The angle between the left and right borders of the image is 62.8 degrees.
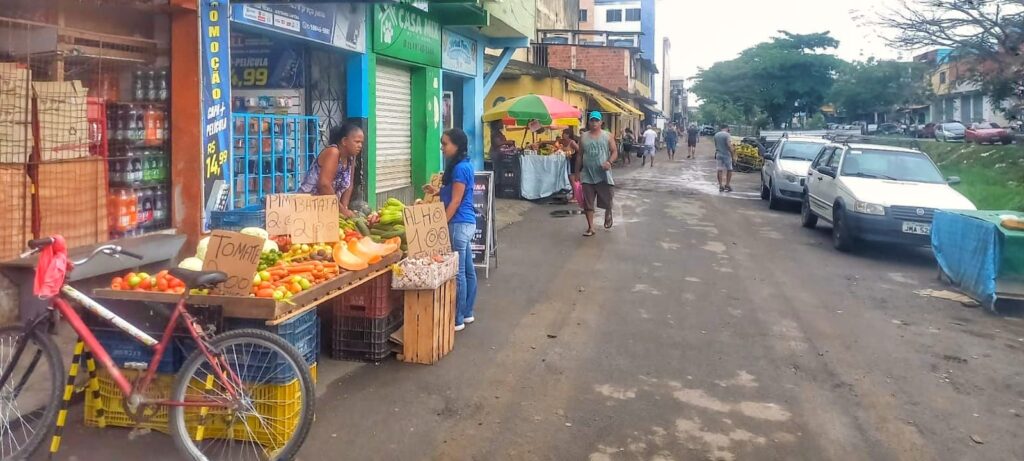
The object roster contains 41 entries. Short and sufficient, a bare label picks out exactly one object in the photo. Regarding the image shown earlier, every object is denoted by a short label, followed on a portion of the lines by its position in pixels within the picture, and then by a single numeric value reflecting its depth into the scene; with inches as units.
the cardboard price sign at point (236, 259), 184.9
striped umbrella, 702.5
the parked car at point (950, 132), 1732.3
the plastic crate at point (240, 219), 286.2
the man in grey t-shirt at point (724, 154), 837.8
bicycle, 167.0
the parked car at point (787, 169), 694.5
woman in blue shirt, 274.4
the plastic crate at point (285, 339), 175.6
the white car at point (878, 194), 450.9
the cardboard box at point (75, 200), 259.9
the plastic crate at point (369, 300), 241.6
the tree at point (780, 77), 1985.7
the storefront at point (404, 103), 496.1
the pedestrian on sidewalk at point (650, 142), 1316.4
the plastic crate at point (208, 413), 177.5
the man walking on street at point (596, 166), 510.0
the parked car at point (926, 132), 1929.1
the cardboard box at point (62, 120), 257.3
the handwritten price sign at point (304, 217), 239.8
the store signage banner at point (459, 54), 624.4
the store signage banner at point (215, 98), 310.0
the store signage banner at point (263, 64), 417.7
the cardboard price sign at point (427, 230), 250.2
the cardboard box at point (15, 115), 245.3
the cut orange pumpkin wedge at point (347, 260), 227.6
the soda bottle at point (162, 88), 311.3
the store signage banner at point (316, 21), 346.9
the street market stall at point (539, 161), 714.8
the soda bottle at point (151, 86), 308.0
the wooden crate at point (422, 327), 246.3
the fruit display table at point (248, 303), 178.9
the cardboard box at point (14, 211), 244.7
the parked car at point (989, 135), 1434.3
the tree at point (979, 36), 915.5
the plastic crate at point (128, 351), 183.3
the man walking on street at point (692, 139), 1647.4
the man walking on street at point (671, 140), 1599.4
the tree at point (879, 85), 1983.3
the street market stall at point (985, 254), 337.7
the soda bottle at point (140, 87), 306.0
